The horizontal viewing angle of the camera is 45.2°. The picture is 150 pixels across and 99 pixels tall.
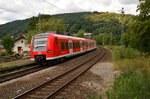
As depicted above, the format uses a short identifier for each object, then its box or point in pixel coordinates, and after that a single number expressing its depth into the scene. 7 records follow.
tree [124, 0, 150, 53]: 12.92
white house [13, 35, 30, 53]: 53.56
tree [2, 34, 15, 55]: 38.12
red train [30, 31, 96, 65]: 14.78
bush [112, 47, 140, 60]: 17.67
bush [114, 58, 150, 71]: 11.59
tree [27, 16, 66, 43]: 39.41
